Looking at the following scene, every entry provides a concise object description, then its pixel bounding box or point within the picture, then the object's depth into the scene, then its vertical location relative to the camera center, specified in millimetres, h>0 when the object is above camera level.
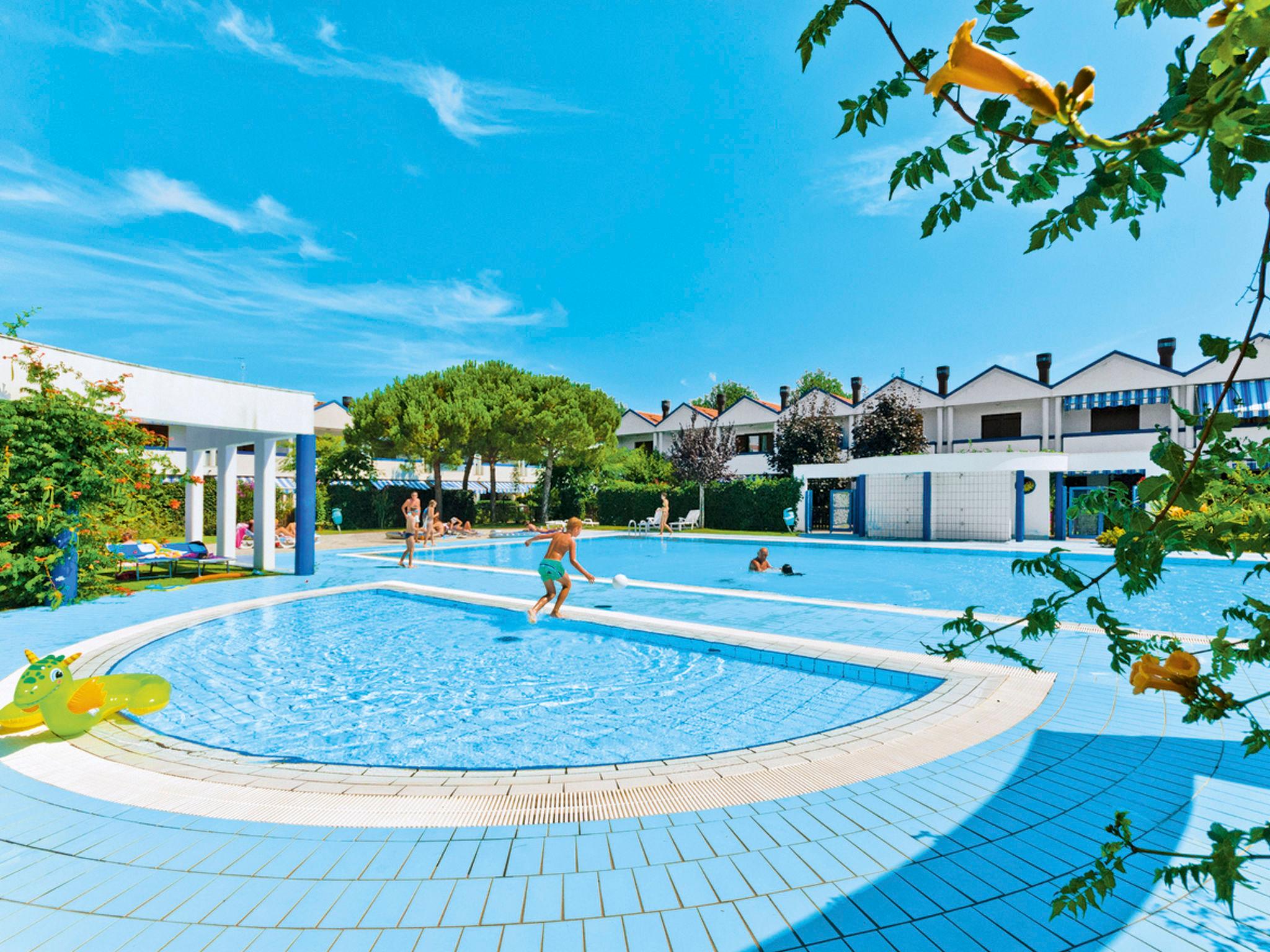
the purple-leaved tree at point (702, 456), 34969 +2188
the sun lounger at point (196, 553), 15828 -1517
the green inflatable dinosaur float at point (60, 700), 5559 -1926
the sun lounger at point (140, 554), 14484 -1443
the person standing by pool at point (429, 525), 24453 -1271
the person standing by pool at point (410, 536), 18469 -1273
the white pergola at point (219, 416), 12164 +1835
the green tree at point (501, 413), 35719 +4694
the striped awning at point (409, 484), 38875 +667
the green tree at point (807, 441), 34844 +3012
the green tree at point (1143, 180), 941 +557
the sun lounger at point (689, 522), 34094 -1620
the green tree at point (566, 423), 36438 +4338
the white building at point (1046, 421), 26734 +4053
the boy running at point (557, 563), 10992 -1260
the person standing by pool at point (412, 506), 19953 -426
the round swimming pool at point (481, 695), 6387 -2554
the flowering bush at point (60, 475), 10969 +358
